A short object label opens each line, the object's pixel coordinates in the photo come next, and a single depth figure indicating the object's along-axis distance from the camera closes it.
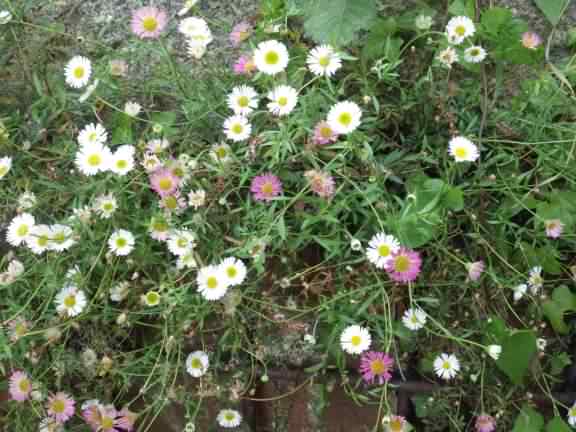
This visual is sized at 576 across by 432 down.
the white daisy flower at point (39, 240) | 0.36
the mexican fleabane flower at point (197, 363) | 0.35
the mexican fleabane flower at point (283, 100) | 0.34
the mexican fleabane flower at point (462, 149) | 0.34
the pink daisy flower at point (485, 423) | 0.33
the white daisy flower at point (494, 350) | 0.32
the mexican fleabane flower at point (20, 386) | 0.35
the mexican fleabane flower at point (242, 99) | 0.36
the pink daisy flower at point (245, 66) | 0.35
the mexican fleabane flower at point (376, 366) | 0.32
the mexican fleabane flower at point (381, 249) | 0.32
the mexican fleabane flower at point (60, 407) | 0.36
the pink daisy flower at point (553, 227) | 0.34
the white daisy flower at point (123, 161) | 0.35
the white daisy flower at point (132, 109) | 0.37
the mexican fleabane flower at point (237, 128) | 0.35
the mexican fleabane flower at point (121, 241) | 0.35
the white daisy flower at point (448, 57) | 0.35
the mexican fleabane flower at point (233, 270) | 0.34
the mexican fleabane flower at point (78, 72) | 0.38
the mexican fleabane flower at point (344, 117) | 0.33
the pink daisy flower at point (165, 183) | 0.34
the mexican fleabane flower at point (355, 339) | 0.33
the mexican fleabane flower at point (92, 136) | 0.37
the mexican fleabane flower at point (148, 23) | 0.37
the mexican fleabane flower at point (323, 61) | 0.34
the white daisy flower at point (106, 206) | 0.35
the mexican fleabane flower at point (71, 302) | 0.35
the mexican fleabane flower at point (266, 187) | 0.34
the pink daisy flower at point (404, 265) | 0.32
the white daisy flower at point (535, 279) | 0.34
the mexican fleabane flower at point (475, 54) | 0.35
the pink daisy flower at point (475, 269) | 0.33
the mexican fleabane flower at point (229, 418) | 0.36
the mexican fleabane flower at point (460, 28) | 0.35
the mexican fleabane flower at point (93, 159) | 0.36
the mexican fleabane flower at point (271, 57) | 0.34
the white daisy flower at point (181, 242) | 0.34
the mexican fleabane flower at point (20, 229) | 0.37
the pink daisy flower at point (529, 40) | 0.36
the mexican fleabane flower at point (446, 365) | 0.33
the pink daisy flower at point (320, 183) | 0.32
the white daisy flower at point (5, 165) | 0.38
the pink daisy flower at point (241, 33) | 0.36
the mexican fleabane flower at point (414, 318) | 0.33
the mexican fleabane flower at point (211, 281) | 0.34
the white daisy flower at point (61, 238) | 0.35
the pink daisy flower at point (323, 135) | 0.33
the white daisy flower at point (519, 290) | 0.34
